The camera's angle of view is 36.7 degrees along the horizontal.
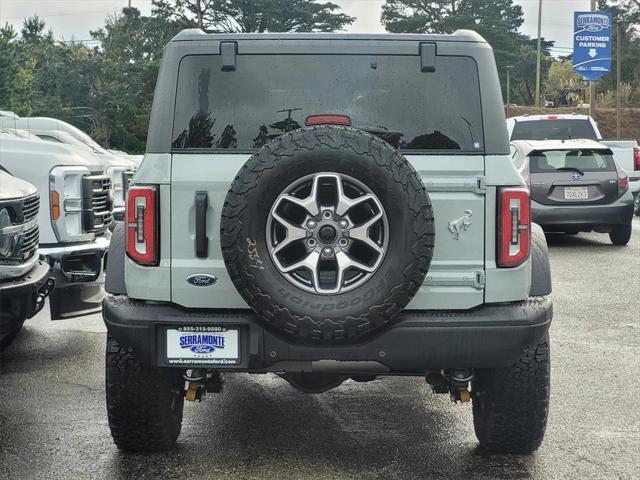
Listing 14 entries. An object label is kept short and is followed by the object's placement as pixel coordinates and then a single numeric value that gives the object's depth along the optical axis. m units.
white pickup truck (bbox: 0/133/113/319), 6.64
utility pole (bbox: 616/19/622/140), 37.91
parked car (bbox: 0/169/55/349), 5.20
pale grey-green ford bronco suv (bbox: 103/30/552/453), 3.82
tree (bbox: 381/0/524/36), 65.19
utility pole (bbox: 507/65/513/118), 68.29
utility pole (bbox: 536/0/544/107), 66.04
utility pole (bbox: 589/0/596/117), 33.94
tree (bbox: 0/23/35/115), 37.84
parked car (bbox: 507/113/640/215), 16.39
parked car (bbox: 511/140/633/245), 13.16
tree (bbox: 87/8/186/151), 54.38
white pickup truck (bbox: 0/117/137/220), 10.00
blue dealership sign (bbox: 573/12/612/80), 32.00
